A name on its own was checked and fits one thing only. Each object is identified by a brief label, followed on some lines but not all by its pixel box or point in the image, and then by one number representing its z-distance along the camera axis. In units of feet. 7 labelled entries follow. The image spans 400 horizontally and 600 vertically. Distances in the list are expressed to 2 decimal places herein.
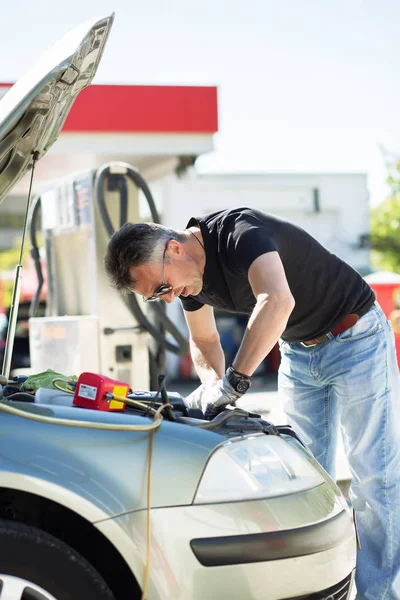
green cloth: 9.36
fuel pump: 19.34
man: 9.75
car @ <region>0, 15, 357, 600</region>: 6.97
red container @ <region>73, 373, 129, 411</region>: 8.11
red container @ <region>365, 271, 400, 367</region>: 29.37
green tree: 81.00
